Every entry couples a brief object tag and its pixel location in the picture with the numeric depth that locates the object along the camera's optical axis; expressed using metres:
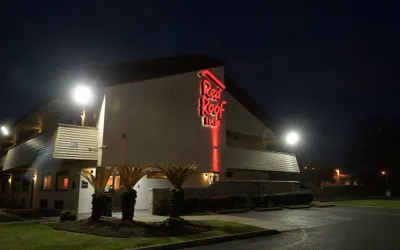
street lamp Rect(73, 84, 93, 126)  19.83
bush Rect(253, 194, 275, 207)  25.81
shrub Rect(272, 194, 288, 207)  26.91
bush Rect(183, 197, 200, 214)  21.54
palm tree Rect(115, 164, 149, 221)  14.88
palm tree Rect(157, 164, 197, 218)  15.27
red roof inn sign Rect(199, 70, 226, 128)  28.23
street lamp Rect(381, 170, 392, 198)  55.22
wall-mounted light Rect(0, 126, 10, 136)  30.11
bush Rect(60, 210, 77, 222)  15.62
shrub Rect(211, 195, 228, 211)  22.98
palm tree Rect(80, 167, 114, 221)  14.63
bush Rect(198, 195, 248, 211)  22.66
